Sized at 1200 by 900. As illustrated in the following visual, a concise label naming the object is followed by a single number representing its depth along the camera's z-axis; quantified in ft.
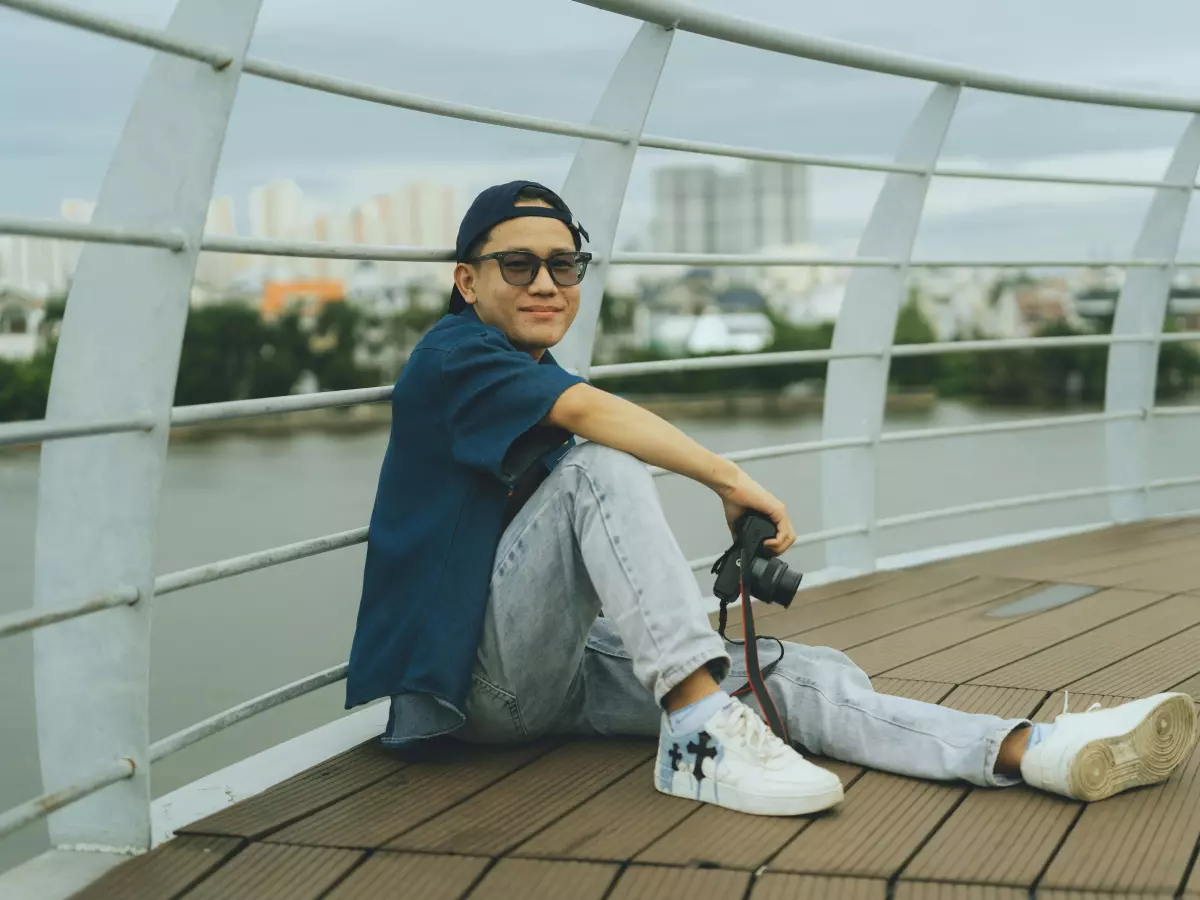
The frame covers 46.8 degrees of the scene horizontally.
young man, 5.67
